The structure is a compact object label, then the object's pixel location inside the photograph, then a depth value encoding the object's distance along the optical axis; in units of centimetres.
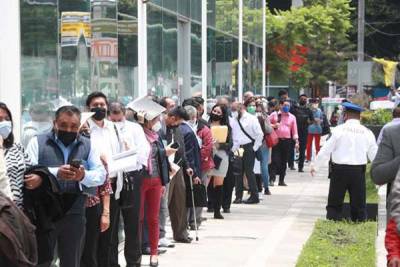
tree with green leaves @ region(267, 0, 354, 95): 3625
